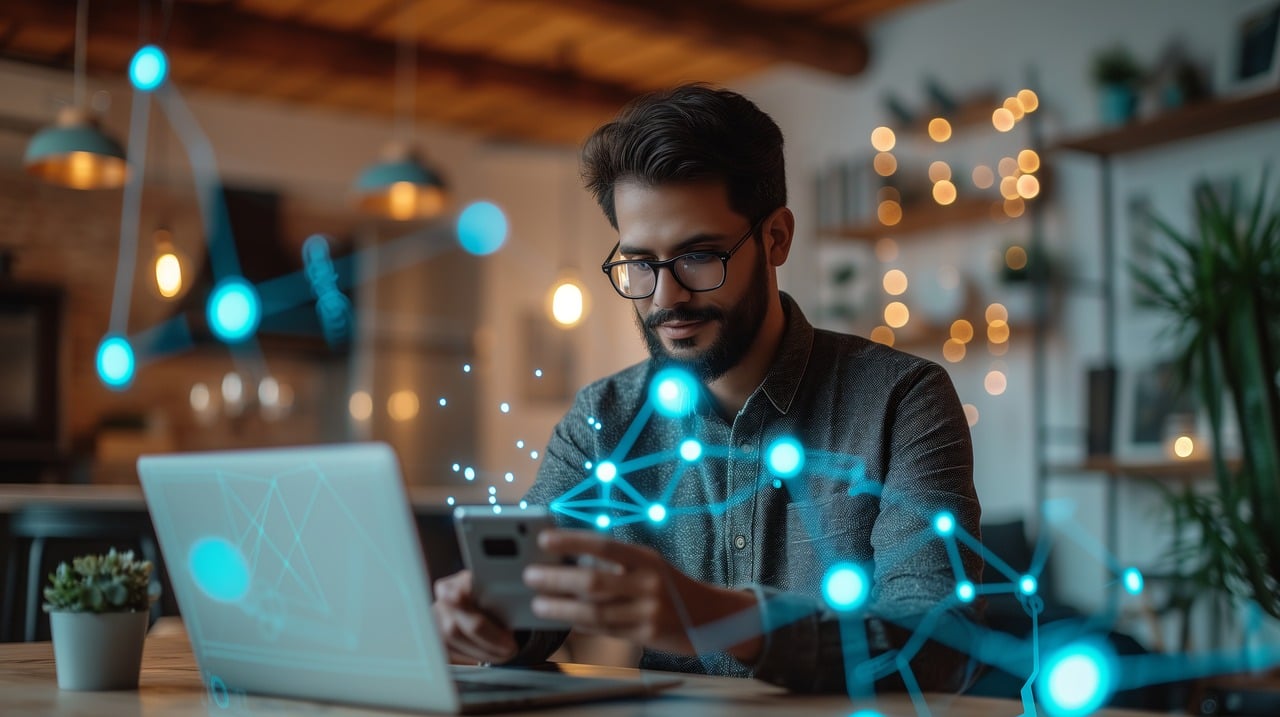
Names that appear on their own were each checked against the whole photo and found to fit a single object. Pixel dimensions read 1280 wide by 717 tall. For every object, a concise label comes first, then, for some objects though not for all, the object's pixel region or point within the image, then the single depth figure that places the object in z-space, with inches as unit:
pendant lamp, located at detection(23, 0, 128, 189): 156.3
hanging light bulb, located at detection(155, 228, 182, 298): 167.2
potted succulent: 53.7
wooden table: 47.0
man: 66.8
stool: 98.2
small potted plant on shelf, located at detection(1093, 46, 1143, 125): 176.4
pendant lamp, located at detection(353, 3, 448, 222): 189.3
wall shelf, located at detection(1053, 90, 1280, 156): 160.4
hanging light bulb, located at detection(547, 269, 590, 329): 184.1
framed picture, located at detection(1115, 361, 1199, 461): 168.9
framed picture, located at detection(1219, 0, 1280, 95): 159.2
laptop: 42.9
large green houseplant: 110.8
